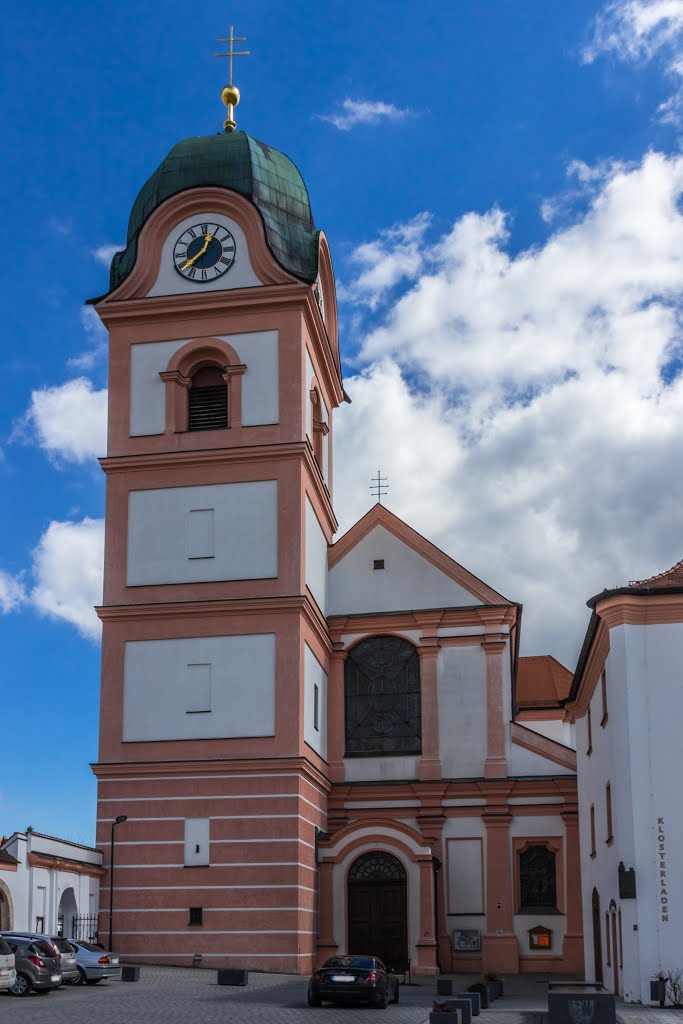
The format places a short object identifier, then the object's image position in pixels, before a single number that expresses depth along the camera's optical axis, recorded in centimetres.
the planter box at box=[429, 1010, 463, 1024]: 1961
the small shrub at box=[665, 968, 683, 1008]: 2470
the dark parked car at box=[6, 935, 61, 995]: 2633
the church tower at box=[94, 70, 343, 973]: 3709
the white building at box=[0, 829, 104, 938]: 3225
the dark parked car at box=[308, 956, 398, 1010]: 2575
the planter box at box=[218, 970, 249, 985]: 3098
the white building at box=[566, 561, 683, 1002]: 2548
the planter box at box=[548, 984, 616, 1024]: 1967
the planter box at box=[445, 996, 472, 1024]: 2127
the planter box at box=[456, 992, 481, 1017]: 2451
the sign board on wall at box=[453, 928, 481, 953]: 3975
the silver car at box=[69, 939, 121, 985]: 2975
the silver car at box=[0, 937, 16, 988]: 2364
